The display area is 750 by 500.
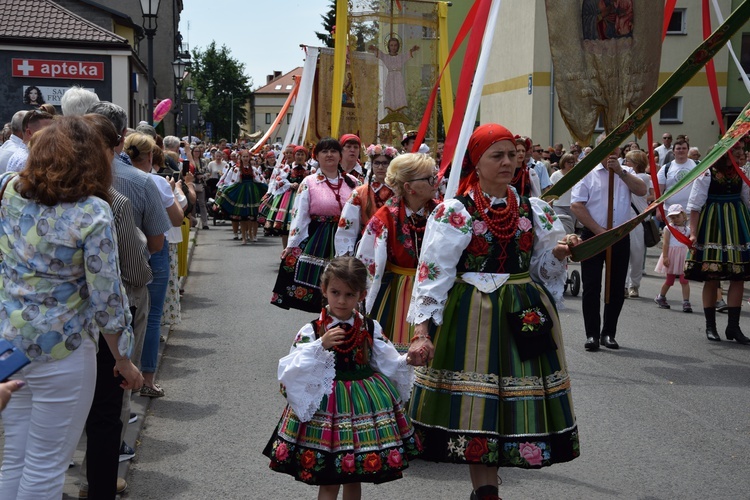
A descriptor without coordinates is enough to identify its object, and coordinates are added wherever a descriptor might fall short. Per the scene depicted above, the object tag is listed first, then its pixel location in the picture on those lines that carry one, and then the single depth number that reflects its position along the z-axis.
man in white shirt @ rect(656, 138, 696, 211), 12.89
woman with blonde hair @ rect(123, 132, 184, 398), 6.86
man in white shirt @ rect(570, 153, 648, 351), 8.76
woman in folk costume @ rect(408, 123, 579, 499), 4.39
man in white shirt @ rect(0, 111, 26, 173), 6.53
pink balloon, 16.84
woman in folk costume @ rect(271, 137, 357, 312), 8.05
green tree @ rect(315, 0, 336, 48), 66.24
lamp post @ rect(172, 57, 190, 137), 29.31
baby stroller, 12.60
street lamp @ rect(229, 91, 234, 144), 98.69
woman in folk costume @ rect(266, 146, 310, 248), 14.02
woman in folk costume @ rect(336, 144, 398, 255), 6.47
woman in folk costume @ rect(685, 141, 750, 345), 9.37
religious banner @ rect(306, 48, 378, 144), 12.04
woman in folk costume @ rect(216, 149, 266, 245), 18.91
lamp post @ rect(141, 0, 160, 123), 15.39
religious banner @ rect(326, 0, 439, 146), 11.77
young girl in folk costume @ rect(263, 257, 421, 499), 4.02
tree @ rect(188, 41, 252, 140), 102.56
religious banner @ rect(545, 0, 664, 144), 6.77
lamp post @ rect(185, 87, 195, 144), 40.33
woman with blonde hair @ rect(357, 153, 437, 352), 5.52
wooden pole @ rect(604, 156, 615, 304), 8.62
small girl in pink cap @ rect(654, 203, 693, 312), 11.38
